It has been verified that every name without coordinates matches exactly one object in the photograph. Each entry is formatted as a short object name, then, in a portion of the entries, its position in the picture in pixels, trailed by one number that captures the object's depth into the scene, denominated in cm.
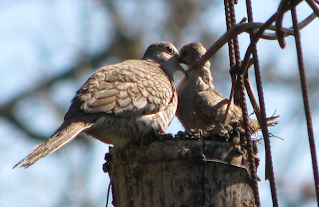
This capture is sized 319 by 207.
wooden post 653
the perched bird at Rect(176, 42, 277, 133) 1067
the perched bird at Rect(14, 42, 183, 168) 804
